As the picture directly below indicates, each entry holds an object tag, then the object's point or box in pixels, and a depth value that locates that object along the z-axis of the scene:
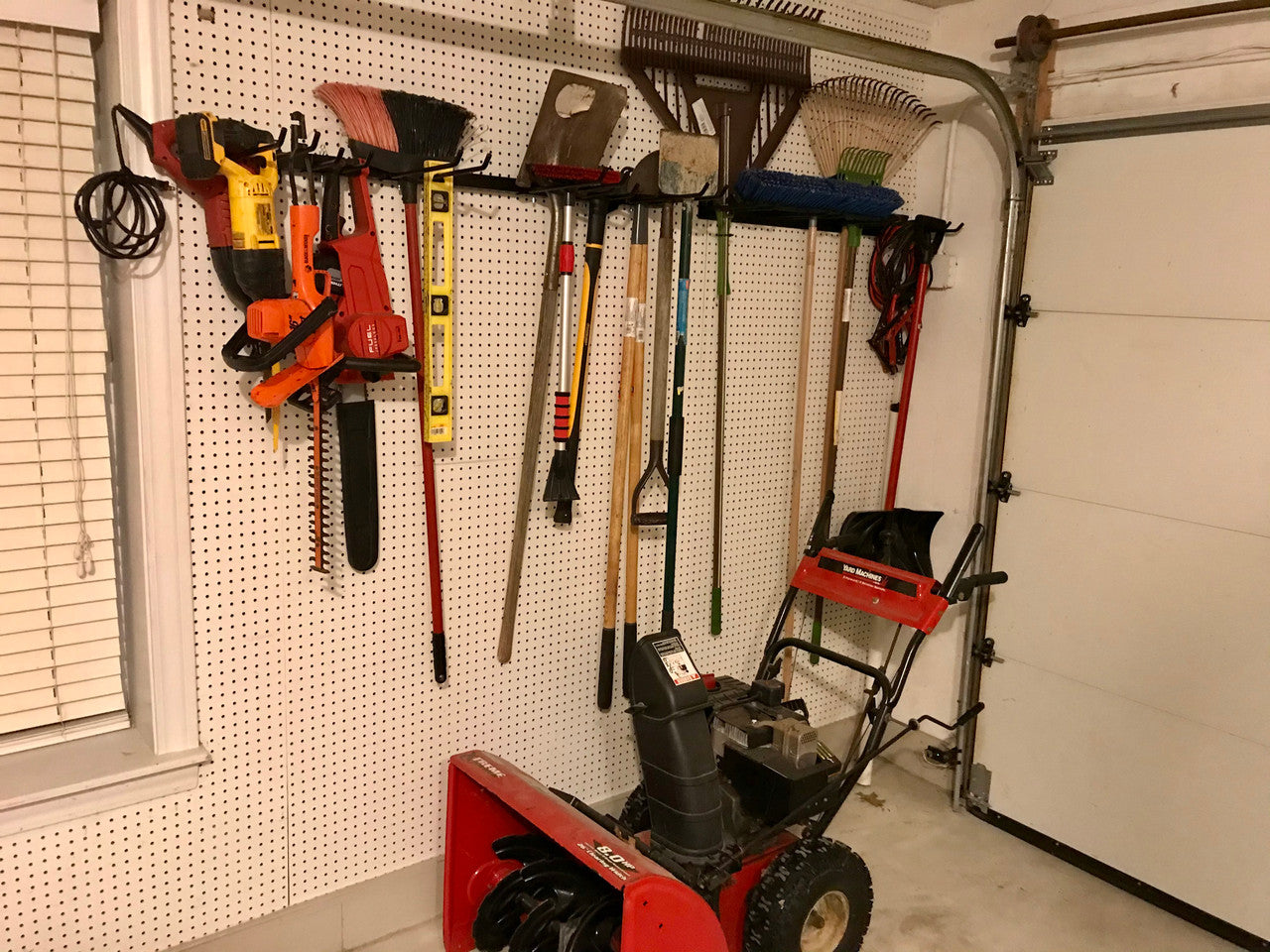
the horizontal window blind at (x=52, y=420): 1.60
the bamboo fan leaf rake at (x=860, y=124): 2.53
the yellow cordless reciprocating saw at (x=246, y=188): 1.49
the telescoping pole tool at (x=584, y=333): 2.08
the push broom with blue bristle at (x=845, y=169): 2.46
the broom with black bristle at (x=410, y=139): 1.74
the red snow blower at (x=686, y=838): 1.76
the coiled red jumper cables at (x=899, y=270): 2.68
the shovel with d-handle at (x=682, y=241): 2.14
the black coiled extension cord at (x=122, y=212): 1.53
